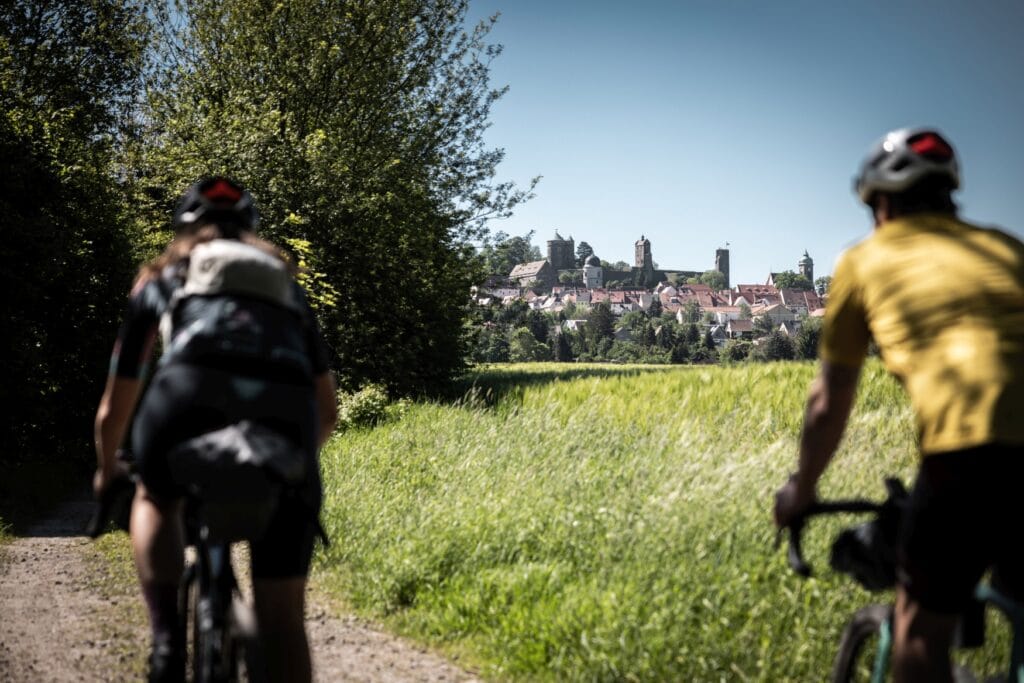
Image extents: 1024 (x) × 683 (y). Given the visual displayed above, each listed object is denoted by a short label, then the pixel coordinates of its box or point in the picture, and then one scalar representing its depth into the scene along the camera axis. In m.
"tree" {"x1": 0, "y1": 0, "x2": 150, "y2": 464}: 15.77
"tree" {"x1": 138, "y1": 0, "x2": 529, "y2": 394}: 20.12
